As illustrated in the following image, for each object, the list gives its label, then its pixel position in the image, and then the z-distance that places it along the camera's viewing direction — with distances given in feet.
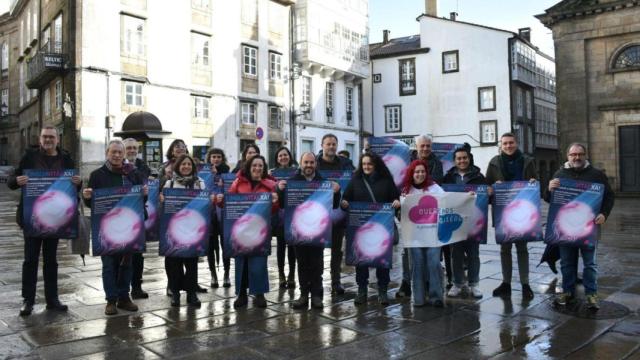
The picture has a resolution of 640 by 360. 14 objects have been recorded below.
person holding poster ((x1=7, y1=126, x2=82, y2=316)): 20.07
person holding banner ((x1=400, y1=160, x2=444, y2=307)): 21.03
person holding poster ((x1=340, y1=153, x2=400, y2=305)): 21.67
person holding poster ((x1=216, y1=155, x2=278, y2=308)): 21.22
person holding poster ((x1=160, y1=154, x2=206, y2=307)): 21.34
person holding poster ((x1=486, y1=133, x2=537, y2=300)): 22.82
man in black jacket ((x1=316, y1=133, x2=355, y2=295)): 23.57
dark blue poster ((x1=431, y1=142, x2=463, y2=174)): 28.89
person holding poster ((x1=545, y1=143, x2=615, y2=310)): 20.31
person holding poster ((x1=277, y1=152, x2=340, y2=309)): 21.29
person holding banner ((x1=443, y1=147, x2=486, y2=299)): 22.67
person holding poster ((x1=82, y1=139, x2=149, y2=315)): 20.13
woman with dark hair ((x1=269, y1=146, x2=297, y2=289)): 24.45
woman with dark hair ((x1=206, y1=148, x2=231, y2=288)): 24.54
